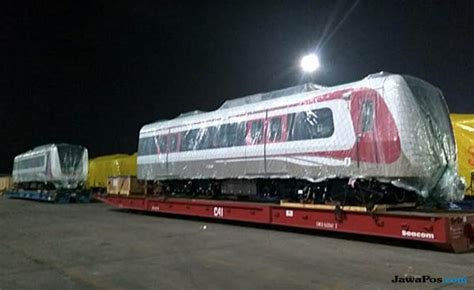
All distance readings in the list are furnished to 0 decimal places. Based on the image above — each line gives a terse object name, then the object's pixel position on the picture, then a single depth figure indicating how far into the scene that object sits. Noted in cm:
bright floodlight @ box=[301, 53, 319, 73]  1716
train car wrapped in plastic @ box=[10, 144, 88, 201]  2986
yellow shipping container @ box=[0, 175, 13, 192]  4847
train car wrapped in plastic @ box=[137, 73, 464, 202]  985
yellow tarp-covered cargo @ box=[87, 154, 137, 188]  2970
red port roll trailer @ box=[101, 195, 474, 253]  845
